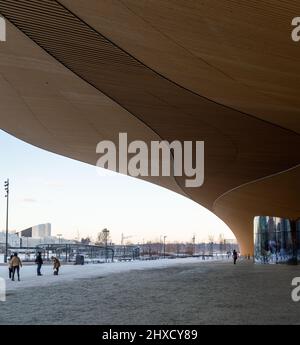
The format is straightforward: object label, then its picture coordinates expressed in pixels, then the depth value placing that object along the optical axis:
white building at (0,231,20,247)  123.00
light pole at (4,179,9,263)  47.16
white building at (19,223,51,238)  99.94
